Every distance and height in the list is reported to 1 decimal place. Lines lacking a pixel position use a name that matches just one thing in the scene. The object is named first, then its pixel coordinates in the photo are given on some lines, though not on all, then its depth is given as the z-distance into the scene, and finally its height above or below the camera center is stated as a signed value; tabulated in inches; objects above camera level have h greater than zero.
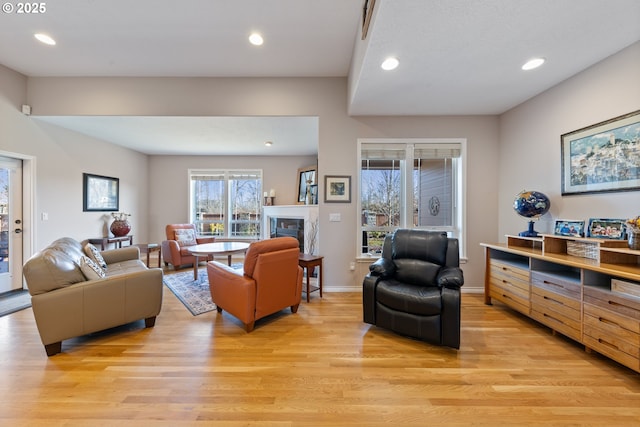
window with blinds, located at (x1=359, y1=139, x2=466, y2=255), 145.0 +14.0
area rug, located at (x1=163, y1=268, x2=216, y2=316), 121.8 -44.7
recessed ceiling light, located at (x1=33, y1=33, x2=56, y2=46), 106.7 +76.8
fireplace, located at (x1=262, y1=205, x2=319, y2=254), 183.5 -7.8
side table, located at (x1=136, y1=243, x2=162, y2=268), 184.1 -26.1
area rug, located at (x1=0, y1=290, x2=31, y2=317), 116.3 -44.8
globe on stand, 109.0 +4.4
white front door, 134.7 -6.1
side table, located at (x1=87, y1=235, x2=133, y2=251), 175.6 -20.0
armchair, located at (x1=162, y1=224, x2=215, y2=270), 188.5 -23.2
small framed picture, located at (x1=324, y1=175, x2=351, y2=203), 141.3 +14.9
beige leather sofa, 80.0 -29.2
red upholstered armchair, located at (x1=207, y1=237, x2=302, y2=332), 96.7 -28.1
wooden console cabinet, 70.1 -25.8
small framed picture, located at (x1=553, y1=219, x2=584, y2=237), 99.7 -5.2
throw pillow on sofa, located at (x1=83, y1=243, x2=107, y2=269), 115.0 -19.4
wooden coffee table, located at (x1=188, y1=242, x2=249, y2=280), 148.5 -22.0
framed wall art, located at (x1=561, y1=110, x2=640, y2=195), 84.8 +22.2
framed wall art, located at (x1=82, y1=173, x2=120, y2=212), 175.3 +15.4
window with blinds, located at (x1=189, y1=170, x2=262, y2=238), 242.8 +9.6
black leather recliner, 84.7 -28.0
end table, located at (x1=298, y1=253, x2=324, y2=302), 126.8 -24.7
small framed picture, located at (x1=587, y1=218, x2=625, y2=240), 87.5 -4.8
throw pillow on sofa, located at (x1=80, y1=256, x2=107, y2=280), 89.4 -20.7
